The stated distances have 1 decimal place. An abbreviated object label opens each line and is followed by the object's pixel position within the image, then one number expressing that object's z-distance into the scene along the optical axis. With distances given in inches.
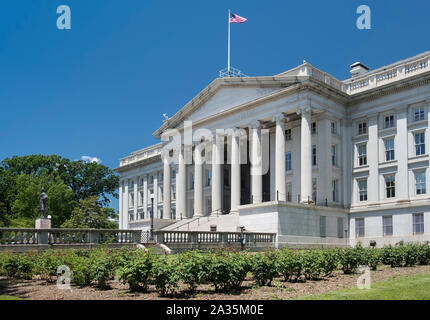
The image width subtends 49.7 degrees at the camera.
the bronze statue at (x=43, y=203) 1242.6
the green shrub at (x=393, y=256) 908.6
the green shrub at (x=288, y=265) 651.5
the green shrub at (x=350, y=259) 786.2
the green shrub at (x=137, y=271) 551.5
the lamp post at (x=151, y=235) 1136.8
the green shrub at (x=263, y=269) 617.0
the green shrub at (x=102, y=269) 595.5
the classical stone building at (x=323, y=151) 1609.3
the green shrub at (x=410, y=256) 914.1
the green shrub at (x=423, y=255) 938.7
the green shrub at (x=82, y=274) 615.2
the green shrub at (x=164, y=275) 530.0
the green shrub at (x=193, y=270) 544.1
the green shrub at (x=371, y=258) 828.1
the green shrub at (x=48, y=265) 676.1
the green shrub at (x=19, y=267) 717.9
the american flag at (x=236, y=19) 1944.4
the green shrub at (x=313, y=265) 687.7
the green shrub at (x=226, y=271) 562.1
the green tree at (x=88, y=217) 2677.2
